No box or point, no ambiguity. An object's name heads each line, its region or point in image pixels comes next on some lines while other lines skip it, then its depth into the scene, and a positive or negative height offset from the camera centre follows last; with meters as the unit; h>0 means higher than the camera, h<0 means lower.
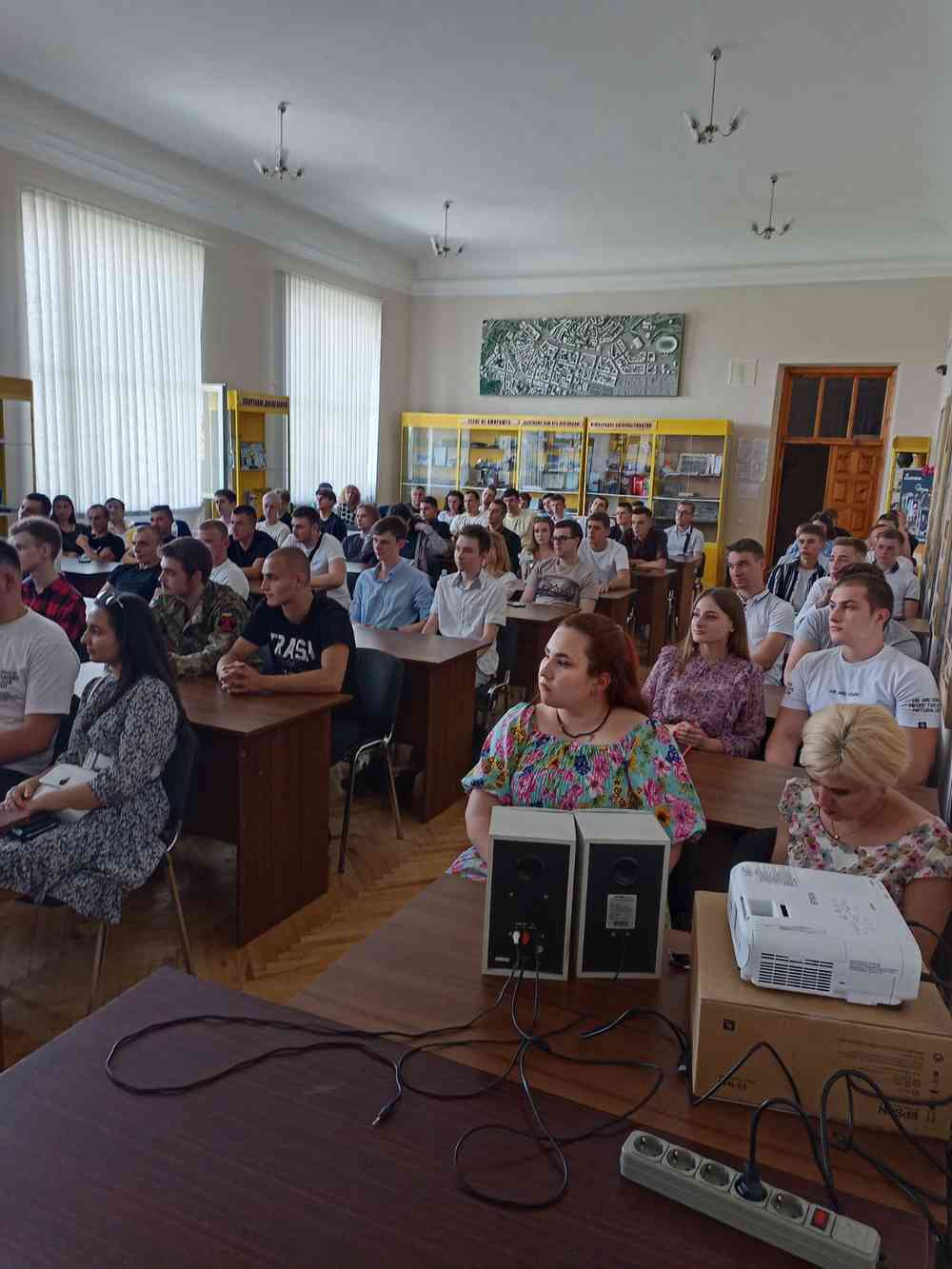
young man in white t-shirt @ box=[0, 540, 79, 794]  2.83 -0.72
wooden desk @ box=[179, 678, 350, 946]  2.95 -1.14
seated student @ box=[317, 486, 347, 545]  9.14 -0.52
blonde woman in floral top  1.73 -0.65
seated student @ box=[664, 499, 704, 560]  9.88 -0.64
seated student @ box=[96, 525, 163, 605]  4.48 -0.60
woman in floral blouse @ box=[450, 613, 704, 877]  1.94 -0.61
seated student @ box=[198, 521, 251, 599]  4.73 -0.56
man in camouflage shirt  3.65 -0.62
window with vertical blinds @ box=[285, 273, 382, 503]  10.45 +0.97
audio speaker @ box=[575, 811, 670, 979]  1.37 -0.64
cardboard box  1.15 -0.72
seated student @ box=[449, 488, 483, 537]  9.62 -0.47
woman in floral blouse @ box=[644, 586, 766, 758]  3.16 -0.72
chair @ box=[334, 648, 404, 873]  3.71 -0.97
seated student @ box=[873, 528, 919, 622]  5.78 -0.56
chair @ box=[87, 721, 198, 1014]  2.59 -0.91
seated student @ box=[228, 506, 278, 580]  6.70 -0.63
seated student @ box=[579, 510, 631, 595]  7.39 -0.65
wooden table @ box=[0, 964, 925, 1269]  0.93 -0.80
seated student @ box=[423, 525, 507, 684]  4.95 -0.73
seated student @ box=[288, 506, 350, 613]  5.99 -0.58
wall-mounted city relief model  11.33 +1.53
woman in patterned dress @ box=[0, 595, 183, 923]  2.42 -0.93
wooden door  10.71 +0.03
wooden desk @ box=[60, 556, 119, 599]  5.88 -0.82
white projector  1.17 -0.60
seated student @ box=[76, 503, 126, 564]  7.04 -0.70
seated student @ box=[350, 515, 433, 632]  5.10 -0.72
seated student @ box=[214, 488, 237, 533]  8.16 -0.42
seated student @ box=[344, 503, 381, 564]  7.67 -0.66
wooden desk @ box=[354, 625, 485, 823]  4.14 -1.11
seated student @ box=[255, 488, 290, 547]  7.93 -0.54
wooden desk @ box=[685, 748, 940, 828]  2.34 -0.86
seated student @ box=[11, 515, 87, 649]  3.65 -0.54
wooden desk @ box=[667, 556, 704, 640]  9.20 -1.14
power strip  0.93 -0.77
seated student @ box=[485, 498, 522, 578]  8.12 -0.52
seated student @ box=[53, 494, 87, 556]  7.08 -0.57
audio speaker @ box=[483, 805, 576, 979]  1.36 -0.65
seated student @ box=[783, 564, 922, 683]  3.72 -0.61
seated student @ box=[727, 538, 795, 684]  4.16 -0.61
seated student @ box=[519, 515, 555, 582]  7.39 -0.60
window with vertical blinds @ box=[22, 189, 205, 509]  7.27 +0.87
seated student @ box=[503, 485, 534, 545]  10.05 -0.55
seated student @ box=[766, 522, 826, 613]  5.50 -0.53
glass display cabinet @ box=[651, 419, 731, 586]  10.88 +0.05
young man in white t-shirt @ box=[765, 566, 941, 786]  2.82 -0.62
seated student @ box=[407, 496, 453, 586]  7.78 -0.72
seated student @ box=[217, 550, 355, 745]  3.31 -0.68
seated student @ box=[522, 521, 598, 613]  6.36 -0.73
